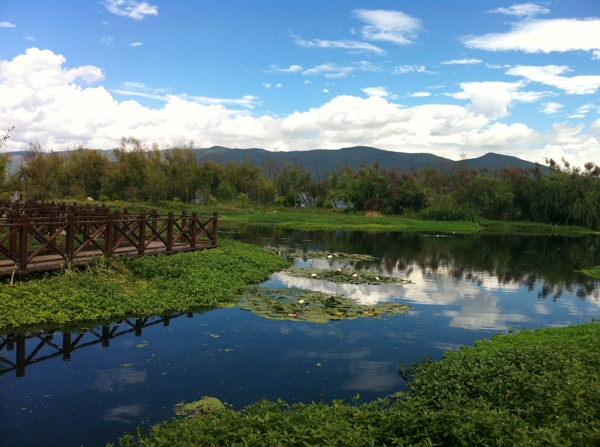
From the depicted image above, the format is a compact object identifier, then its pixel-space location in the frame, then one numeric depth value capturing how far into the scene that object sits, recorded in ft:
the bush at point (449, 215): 183.01
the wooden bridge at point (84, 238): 39.58
